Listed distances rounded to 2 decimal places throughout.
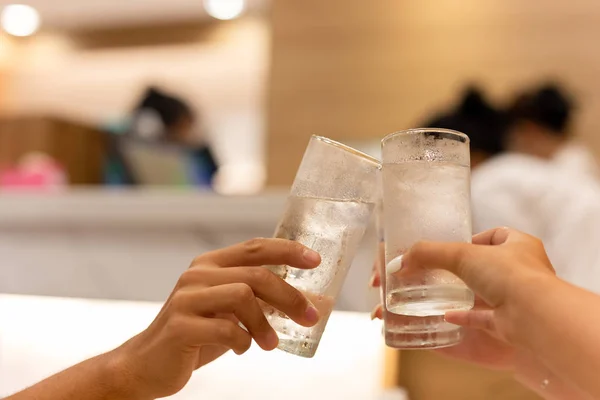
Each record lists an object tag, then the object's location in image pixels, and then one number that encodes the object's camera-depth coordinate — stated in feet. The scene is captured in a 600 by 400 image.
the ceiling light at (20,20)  16.17
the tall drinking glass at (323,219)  2.17
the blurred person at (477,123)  6.50
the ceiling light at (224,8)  14.82
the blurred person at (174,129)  7.85
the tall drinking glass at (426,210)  1.97
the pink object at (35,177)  6.15
